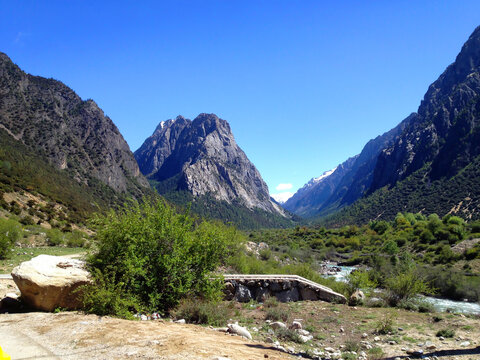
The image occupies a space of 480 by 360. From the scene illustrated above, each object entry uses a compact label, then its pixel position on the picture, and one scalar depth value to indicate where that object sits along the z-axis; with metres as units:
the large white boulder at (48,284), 8.20
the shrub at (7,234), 16.60
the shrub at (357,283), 16.62
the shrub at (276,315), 10.82
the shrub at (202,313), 9.34
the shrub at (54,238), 29.64
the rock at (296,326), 9.85
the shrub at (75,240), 31.55
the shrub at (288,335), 8.71
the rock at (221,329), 8.45
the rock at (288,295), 14.04
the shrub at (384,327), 9.92
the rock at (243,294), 13.26
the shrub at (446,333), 9.41
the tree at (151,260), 9.38
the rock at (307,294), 14.45
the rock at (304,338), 8.74
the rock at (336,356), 7.59
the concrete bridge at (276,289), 13.28
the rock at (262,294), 13.54
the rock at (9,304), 8.57
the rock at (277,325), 9.50
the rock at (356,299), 14.64
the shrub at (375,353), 7.51
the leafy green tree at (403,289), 15.20
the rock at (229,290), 13.02
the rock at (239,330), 8.11
